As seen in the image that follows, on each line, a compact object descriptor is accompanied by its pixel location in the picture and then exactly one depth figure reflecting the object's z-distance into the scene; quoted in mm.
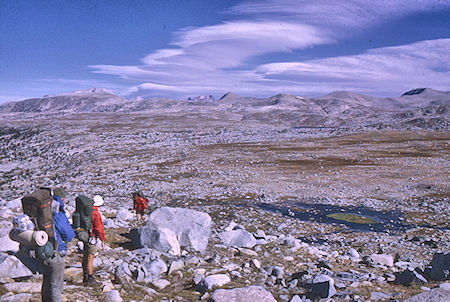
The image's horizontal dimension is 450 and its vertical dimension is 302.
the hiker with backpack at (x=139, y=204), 15371
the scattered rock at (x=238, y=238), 12406
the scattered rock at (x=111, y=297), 7245
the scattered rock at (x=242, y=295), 7400
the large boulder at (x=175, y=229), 10883
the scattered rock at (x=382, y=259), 11156
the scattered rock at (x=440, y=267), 8797
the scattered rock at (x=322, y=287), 8055
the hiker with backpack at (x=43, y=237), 5512
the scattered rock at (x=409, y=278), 8727
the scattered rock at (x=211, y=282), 8312
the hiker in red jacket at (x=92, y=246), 7926
